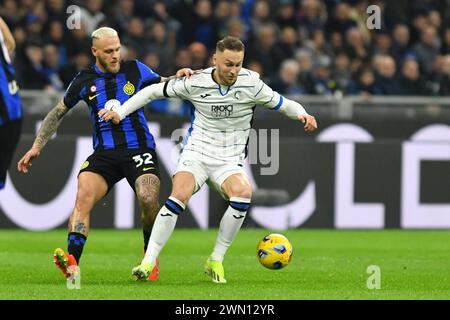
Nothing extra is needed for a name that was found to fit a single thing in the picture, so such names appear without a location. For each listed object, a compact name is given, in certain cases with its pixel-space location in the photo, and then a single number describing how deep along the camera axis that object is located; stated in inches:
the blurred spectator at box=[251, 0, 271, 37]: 780.6
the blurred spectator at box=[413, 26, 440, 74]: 800.9
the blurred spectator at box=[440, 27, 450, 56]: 817.5
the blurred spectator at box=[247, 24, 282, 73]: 748.0
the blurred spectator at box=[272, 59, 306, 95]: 727.1
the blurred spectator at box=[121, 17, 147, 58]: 719.1
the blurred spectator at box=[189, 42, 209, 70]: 685.9
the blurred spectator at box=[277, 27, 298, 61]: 765.9
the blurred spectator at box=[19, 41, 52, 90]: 687.7
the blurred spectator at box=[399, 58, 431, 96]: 762.8
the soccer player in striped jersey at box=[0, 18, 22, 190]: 370.3
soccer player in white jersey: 399.9
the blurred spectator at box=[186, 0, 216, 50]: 757.9
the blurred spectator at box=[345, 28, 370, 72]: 781.3
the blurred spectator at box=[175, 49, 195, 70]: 698.8
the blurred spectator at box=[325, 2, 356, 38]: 800.9
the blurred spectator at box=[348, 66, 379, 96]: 748.6
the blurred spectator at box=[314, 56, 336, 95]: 743.7
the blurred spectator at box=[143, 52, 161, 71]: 691.4
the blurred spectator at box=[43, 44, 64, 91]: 690.8
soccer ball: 403.9
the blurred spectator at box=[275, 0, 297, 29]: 788.6
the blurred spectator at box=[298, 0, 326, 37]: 799.7
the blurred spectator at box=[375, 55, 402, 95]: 750.5
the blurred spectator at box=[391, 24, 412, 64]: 799.6
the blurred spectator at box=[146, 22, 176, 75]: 712.4
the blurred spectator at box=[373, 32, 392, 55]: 788.0
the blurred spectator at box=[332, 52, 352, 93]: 757.3
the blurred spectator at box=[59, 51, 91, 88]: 695.7
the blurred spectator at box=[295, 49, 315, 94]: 741.3
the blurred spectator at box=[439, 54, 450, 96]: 762.2
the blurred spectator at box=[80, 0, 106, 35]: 716.0
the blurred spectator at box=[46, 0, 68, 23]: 721.1
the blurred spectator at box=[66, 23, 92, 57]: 710.5
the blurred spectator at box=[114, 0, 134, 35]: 731.4
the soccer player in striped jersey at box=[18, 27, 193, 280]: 403.2
